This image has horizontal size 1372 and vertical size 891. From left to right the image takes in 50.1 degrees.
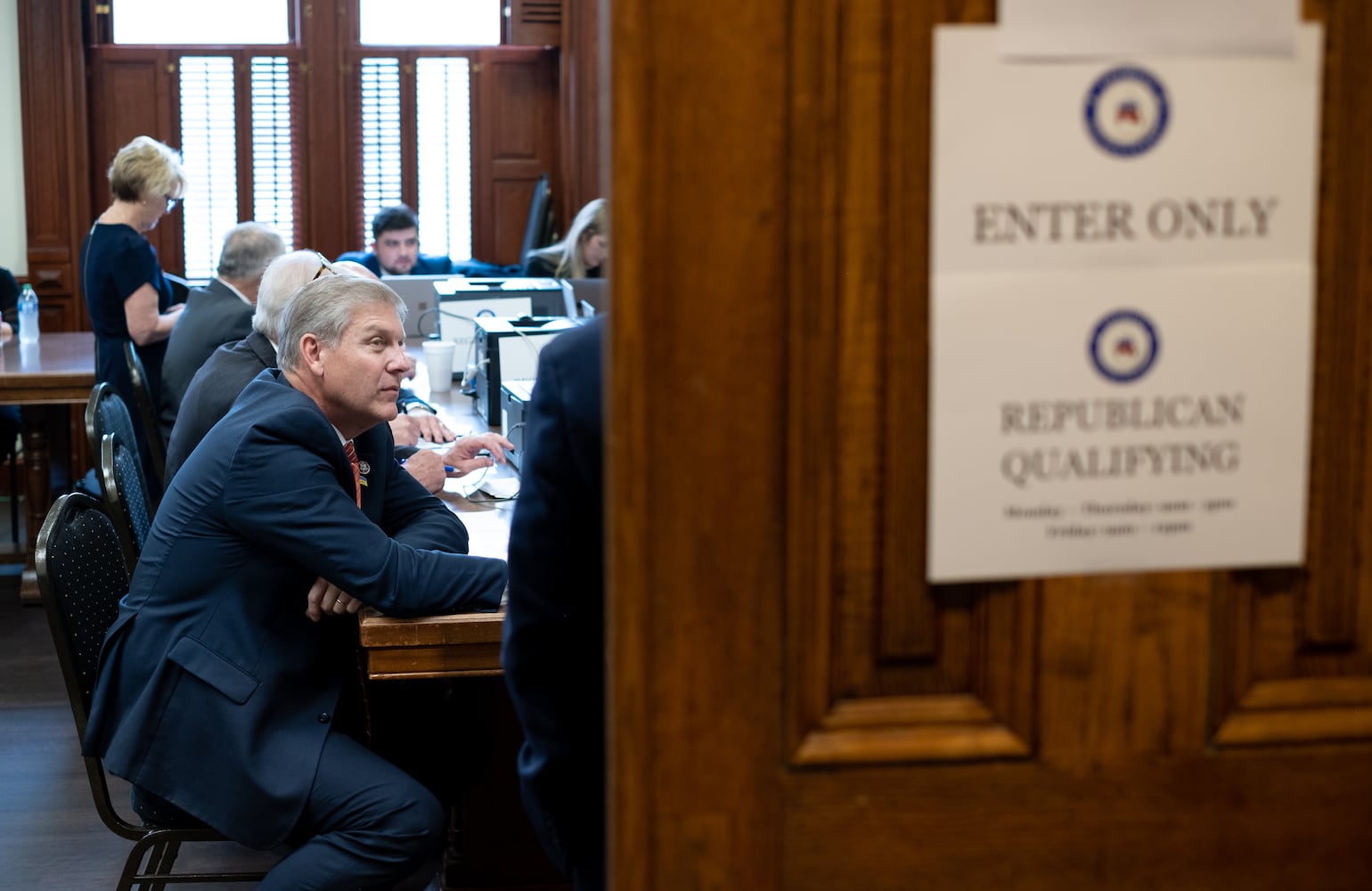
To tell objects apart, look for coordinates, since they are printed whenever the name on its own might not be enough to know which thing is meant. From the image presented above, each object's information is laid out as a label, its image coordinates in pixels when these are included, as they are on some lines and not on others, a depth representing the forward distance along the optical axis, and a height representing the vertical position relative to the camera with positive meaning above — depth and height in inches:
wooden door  37.6 -9.5
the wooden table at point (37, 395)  210.2 -21.0
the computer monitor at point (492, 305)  209.8 -8.3
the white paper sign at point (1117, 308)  38.6 -1.7
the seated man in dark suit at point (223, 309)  169.8 -7.2
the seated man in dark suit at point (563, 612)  55.6 -14.3
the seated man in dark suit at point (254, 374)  126.2 -11.5
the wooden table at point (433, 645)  92.8 -25.2
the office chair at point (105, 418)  133.6 -16.2
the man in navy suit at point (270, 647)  94.8 -26.3
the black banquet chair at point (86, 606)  95.3 -24.2
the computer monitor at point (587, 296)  203.0 -7.0
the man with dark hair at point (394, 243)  271.7 +0.6
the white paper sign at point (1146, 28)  38.1 +5.7
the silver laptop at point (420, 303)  238.8 -9.2
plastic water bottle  244.5 -11.5
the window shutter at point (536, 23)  307.9 +46.6
